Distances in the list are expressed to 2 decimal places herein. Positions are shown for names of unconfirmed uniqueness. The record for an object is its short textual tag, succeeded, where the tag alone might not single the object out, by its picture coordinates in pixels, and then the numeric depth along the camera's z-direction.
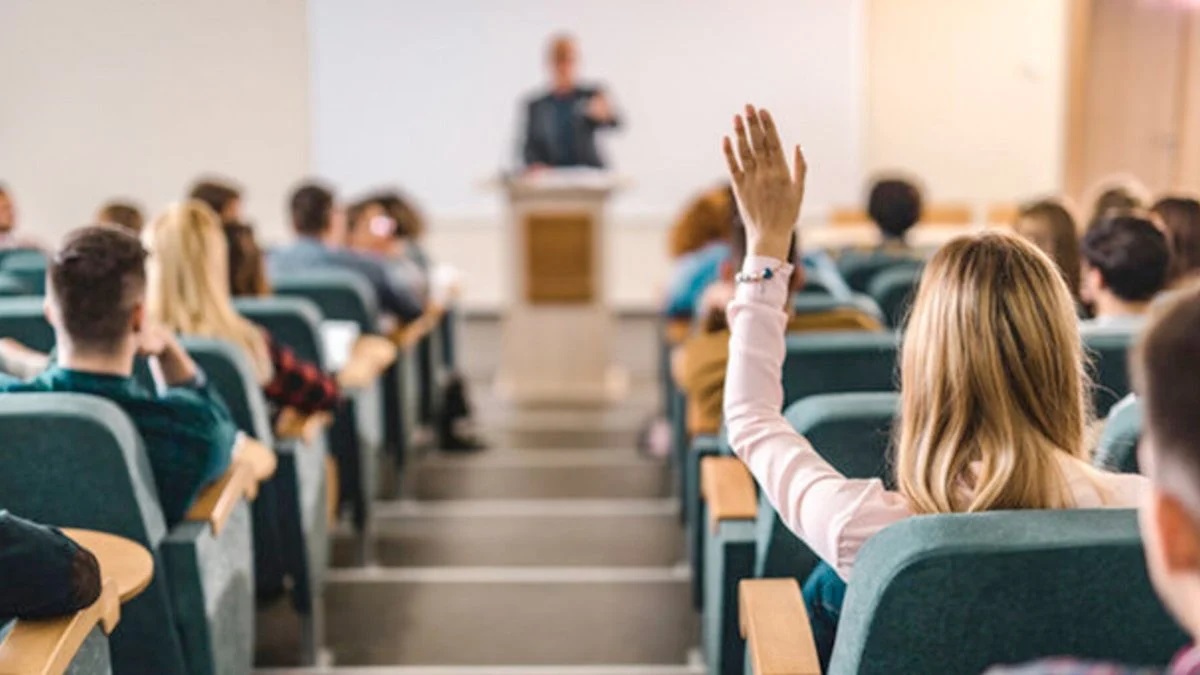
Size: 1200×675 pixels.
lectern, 5.91
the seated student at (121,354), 2.15
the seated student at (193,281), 2.84
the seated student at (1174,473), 0.84
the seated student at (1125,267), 2.77
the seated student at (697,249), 4.33
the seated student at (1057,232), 3.37
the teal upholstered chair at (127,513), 1.93
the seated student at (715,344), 2.82
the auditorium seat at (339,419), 3.24
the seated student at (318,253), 4.37
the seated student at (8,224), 4.27
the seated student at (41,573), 1.42
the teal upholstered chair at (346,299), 3.81
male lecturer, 6.31
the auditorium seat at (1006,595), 1.24
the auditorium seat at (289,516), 2.74
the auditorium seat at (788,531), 1.89
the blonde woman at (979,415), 1.47
